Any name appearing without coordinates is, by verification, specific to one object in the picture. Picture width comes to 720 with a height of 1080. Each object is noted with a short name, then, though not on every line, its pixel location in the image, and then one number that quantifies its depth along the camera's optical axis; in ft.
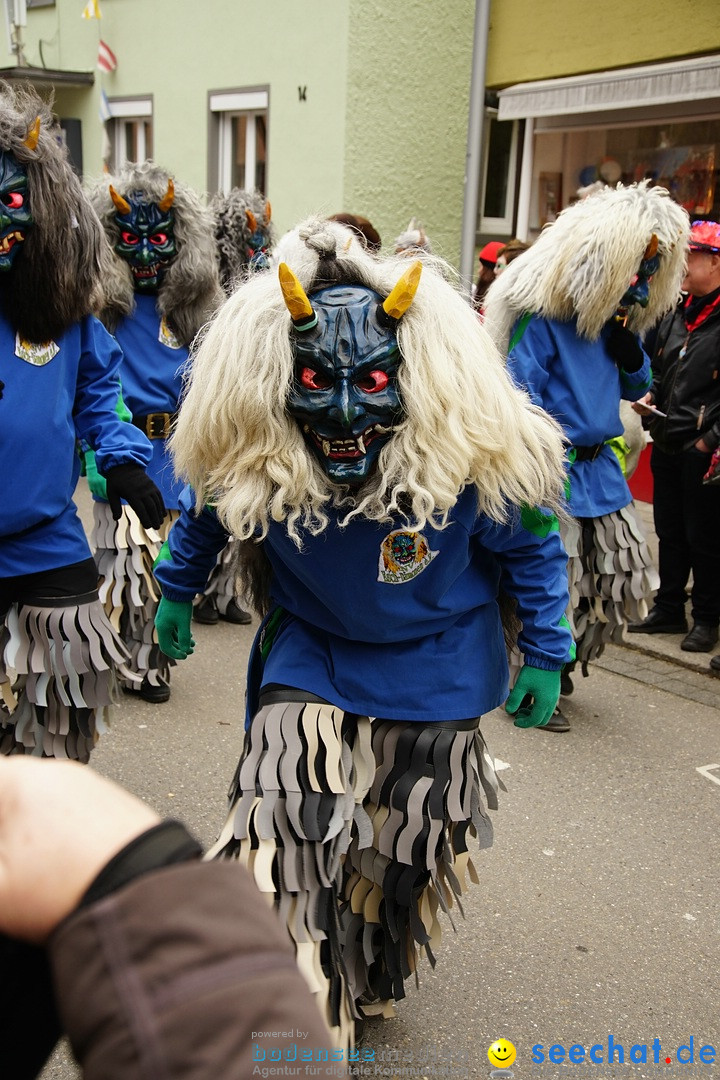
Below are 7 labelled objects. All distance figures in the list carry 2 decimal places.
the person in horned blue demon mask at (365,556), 7.04
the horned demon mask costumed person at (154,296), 15.79
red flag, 40.59
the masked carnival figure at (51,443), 9.46
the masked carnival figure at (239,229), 20.84
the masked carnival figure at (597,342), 13.66
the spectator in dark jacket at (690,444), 18.37
